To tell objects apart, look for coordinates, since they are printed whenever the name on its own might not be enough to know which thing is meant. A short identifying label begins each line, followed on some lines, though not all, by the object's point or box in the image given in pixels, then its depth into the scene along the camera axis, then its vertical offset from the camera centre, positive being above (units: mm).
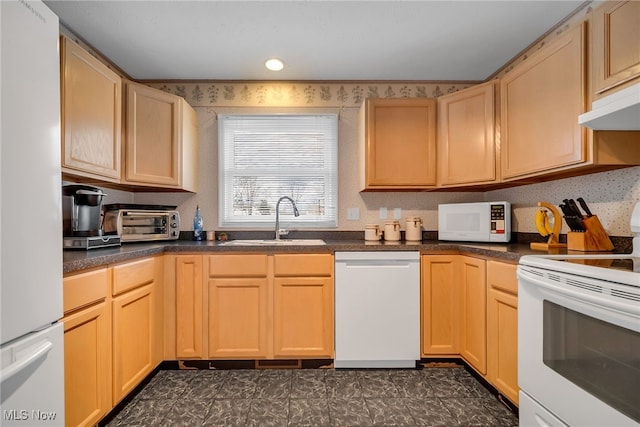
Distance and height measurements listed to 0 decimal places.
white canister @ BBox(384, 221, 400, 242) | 2701 -136
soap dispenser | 2791 -113
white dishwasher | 2273 -673
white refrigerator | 888 -14
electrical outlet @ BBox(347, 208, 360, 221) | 2922 +8
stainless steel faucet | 2680 +16
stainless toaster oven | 2295 -50
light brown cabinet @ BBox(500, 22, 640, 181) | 1593 +535
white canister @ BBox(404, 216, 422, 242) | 2725 -121
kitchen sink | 2509 -222
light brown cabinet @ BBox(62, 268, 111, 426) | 1374 -616
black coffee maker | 1770 -29
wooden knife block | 1725 -126
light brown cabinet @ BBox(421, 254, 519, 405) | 1766 -645
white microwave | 2359 -54
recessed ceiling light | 2504 +1198
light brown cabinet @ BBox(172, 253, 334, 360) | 2262 -661
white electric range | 962 -441
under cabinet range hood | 1188 +412
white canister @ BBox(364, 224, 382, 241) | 2697 -144
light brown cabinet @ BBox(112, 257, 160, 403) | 1729 -643
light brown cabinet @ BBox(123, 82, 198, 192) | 2277 +572
